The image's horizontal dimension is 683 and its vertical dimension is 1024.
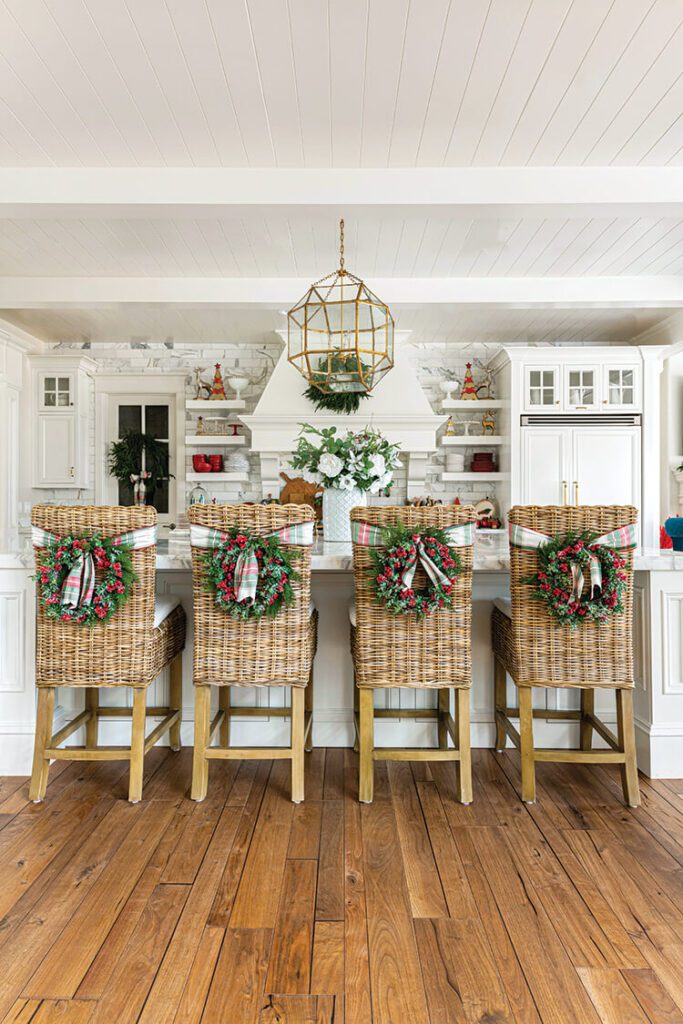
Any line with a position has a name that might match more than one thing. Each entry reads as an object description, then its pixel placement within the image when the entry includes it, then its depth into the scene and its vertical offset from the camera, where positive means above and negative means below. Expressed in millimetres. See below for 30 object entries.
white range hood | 5215 +794
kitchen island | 2602 -725
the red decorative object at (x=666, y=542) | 3225 -151
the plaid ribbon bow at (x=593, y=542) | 2234 -105
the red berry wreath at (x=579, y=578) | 2246 -231
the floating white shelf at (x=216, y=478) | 5523 +304
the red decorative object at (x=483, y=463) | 5621 +435
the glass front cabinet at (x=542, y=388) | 5250 +1018
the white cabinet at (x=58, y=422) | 5496 +783
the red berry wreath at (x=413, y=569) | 2238 -198
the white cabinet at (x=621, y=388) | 5180 +1005
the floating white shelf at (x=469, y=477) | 5542 +310
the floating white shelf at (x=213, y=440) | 5452 +621
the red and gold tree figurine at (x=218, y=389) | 5590 +1079
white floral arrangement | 2904 +241
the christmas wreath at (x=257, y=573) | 2244 -209
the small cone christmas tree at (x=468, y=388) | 5617 +1089
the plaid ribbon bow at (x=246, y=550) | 2215 -102
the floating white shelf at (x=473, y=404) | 5508 +934
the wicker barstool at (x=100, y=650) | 2314 -499
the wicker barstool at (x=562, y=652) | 2328 -507
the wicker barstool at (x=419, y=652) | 2334 -506
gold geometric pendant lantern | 2967 +876
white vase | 2986 +14
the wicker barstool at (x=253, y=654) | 2326 -511
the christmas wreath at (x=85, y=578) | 2262 -227
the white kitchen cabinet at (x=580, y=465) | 5195 +384
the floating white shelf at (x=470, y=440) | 5520 +624
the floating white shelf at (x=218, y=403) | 5523 +946
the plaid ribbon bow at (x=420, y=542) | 2236 -104
